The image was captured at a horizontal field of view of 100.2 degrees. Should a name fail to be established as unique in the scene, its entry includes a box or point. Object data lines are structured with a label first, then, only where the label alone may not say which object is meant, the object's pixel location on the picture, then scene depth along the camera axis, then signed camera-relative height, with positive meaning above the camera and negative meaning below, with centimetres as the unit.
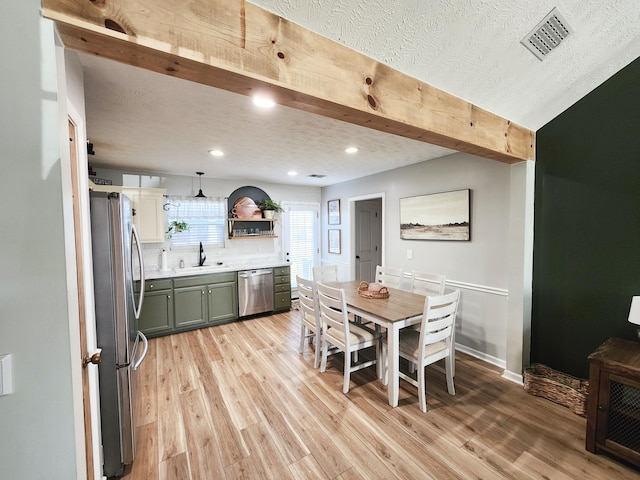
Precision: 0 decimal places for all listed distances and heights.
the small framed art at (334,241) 531 -23
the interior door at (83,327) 128 -48
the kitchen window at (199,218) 432 +20
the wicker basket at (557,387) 210 -133
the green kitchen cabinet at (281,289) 460 -103
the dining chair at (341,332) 241 -100
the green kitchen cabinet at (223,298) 405 -105
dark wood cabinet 164 -113
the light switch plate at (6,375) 82 -44
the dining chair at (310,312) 281 -92
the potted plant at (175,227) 426 +5
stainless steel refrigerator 148 -53
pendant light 426 +58
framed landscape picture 313 +16
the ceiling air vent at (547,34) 148 +113
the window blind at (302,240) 549 -22
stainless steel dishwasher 427 -100
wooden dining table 221 -73
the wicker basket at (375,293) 284 -69
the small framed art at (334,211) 528 +37
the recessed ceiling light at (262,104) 184 +89
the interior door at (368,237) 526 -17
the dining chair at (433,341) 213 -98
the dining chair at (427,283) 301 -66
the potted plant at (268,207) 493 +42
